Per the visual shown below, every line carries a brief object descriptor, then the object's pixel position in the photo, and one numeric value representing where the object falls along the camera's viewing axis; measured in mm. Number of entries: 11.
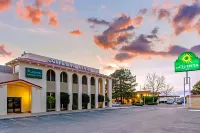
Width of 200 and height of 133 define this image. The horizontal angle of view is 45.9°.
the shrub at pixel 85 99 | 37938
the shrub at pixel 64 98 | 33531
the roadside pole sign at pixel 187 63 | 40406
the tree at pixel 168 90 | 92750
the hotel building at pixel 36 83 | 28516
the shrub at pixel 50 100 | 31484
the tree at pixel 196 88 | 76875
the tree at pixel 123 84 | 69256
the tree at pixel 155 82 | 81062
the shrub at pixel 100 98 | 41906
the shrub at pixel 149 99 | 72688
